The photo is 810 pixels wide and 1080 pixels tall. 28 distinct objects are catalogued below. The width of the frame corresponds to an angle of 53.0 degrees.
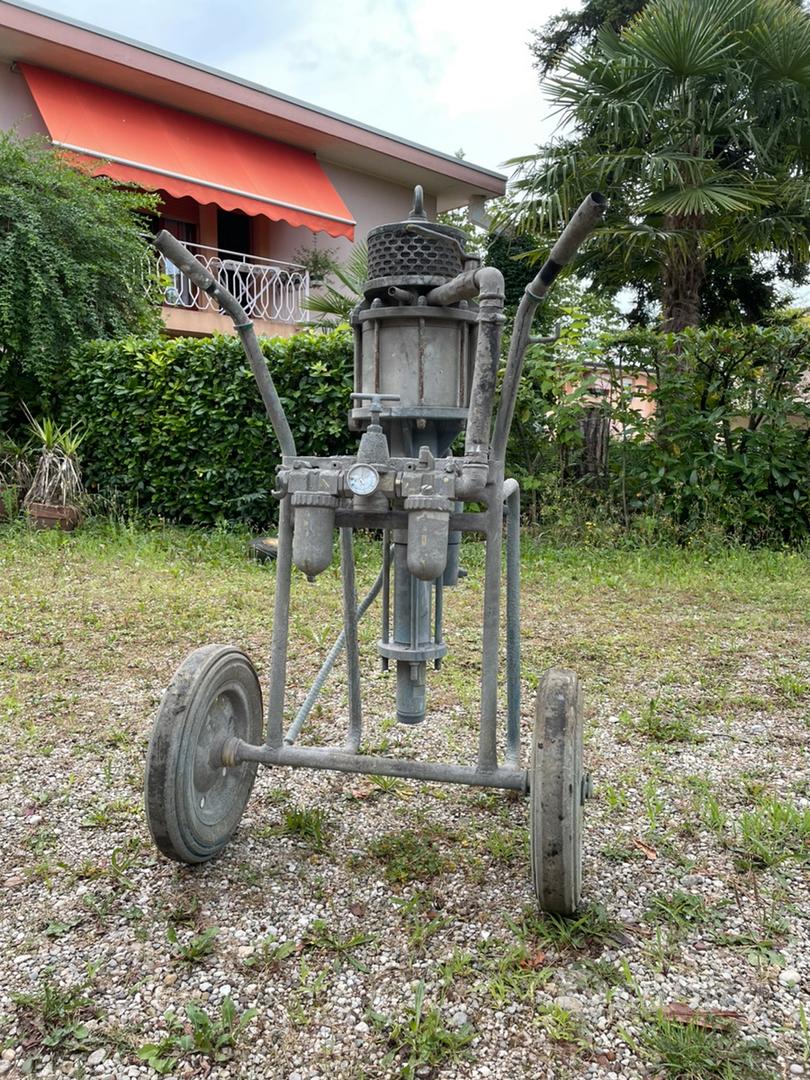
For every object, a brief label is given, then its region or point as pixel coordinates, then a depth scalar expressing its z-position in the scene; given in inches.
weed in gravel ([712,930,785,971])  71.0
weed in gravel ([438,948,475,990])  68.6
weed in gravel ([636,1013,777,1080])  58.3
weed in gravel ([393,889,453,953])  74.1
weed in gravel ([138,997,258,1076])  60.1
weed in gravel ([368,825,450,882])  85.2
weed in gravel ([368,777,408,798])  106.5
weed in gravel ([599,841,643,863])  88.8
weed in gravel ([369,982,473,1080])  59.7
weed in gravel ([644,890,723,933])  76.8
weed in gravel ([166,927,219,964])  71.0
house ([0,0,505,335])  398.3
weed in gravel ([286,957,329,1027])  64.4
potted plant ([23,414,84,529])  288.4
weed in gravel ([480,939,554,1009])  66.5
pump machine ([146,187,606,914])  71.1
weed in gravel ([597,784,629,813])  100.7
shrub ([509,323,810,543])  267.1
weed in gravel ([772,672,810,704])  140.1
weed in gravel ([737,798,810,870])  87.4
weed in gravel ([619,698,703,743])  122.3
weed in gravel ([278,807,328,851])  91.6
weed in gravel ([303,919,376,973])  71.4
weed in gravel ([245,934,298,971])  70.4
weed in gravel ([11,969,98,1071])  61.3
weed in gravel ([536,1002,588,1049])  61.8
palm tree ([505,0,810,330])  308.2
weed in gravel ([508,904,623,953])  73.2
